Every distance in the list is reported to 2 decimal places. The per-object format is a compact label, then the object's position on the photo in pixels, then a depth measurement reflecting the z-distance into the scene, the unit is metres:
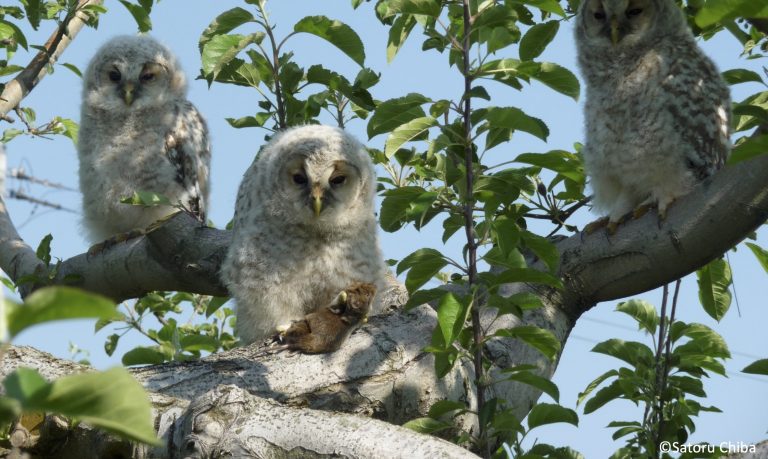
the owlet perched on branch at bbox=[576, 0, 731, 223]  9.09
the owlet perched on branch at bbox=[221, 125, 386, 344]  8.80
